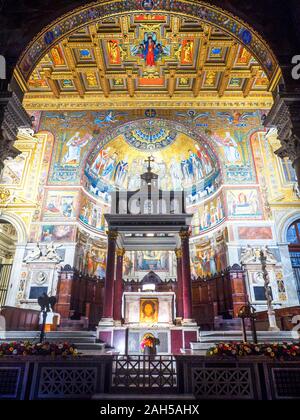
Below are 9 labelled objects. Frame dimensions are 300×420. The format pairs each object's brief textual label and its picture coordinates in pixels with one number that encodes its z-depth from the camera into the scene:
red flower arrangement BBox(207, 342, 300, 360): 5.21
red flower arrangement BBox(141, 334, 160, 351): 7.80
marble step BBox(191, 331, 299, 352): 9.02
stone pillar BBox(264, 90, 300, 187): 6.41
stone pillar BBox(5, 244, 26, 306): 14.63
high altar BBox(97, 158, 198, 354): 10.05
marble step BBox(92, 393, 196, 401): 4.74
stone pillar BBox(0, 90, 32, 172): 6.59
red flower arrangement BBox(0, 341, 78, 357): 5.27
